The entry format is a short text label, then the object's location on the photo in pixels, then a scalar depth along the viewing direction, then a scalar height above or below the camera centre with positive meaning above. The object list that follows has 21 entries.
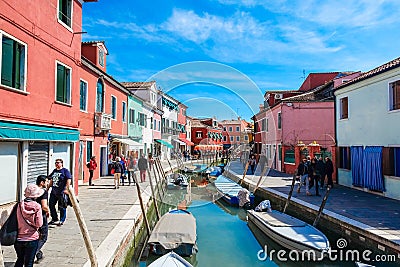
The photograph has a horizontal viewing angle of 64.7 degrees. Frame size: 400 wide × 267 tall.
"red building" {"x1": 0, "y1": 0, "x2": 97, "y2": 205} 7.84 +1.60
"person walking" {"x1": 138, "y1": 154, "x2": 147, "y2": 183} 18.47 -1.42
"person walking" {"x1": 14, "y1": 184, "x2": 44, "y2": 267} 4.63 -1.23
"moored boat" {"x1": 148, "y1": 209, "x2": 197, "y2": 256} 8.08 -2.48
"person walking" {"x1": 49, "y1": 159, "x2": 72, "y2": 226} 7.56 -0.98
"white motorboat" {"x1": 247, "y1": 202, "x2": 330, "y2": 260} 7.92 -2.52
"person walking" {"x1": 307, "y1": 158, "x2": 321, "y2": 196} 13.84 -1.34
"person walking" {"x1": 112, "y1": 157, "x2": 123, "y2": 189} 14.69 -1.31
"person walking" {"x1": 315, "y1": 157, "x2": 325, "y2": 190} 13.98 -1.13
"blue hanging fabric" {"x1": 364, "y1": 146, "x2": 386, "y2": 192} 12.96 -1.05
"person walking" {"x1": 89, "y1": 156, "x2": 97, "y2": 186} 15.14 -1.14
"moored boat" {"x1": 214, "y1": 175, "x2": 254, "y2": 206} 15.88 -2.64
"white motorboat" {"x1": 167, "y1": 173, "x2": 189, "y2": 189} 20.73 -2.56
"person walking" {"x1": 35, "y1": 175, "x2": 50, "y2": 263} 5.26 -1.15
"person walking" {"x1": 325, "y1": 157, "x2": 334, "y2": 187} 14.16 -1.10
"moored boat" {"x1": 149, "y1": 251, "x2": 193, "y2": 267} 6.16 -2.35
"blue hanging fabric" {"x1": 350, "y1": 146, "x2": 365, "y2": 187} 14.41 -1.01
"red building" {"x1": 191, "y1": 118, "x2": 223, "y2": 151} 61.44 +1.59
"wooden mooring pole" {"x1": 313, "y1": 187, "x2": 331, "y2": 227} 9.57 -2.22
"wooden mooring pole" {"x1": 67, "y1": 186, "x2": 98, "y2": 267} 5.53 -1.61
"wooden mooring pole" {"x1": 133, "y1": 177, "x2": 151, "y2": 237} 9.25 -2.22
